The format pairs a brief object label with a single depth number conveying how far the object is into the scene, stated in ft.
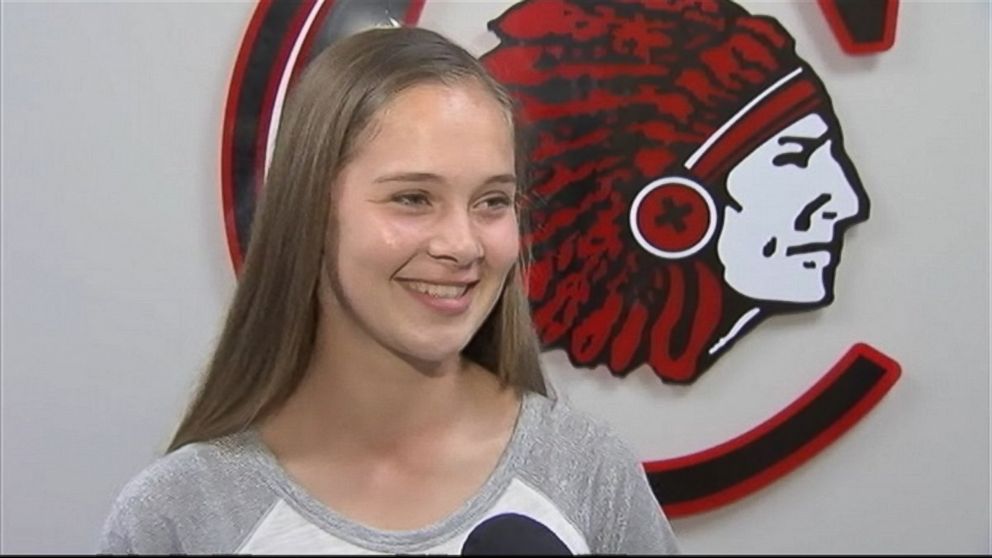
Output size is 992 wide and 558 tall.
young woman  2.36
